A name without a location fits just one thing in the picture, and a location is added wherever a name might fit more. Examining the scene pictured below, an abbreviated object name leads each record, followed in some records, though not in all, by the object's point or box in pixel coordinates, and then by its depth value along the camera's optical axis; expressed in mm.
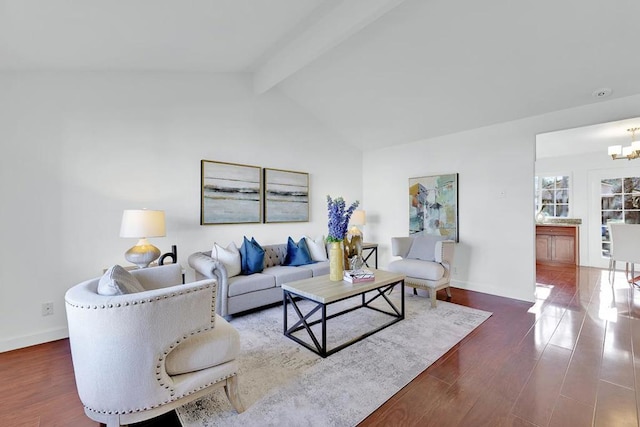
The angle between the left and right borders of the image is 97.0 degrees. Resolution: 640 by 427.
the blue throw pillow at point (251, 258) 3525
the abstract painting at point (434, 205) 4574
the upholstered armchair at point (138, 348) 1376
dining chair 4051
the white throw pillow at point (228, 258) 3289
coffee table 2406
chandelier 3934
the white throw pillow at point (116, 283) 1522
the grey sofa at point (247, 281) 3027
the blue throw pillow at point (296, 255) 4023
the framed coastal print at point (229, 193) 3715
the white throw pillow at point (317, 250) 4270
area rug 1706
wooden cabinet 5977
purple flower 2842
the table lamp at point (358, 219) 5117
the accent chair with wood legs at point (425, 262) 3586
